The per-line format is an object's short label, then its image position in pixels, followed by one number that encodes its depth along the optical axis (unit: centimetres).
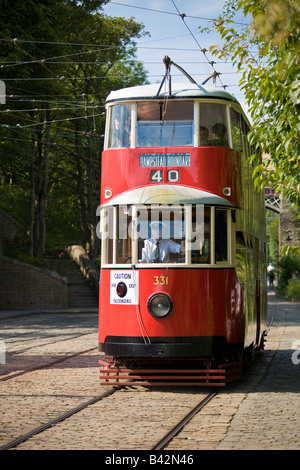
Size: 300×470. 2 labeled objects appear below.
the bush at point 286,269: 5022
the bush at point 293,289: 4484
